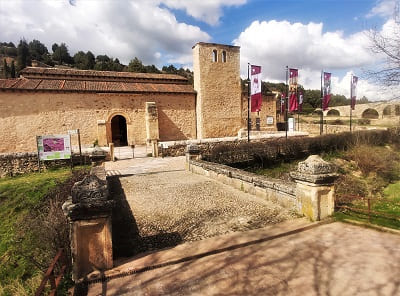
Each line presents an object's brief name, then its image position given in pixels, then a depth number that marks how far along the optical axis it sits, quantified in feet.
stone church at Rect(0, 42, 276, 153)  53.01
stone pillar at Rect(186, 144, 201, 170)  35.63
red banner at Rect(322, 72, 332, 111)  63.82
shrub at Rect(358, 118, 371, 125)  111.56
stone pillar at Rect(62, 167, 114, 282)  9.36
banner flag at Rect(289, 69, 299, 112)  53.47
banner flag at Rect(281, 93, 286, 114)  90.48
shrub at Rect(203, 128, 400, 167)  41.96
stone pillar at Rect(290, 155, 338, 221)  14.35
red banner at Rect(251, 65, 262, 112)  48.03
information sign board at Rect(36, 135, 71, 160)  34.83
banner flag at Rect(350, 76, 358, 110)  68.40
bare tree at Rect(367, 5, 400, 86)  23.25
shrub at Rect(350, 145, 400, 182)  43.14
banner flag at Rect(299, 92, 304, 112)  69.28
